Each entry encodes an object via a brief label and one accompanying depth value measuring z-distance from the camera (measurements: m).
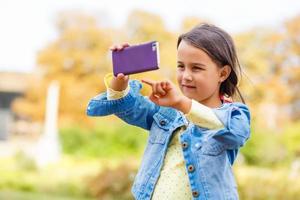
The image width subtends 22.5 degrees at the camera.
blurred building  25.33
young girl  2.05
